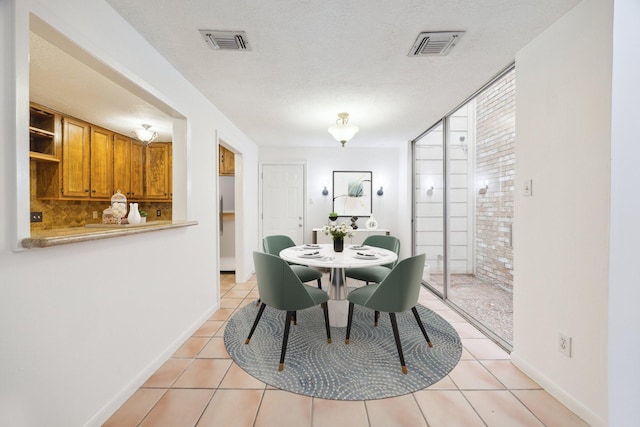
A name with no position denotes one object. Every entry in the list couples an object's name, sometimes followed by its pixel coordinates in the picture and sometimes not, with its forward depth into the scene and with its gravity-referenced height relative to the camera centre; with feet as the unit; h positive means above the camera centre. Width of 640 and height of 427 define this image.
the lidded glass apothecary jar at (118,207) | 5.85 +0.03
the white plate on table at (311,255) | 8.13 -1.40
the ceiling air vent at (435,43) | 5.68 +3.72
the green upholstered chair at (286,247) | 9.39 -1.61
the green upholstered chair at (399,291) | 6.25 -1.92
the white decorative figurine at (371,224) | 15.30 -0.81
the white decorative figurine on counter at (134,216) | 6.13 -0.18
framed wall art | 16.65 +0.91
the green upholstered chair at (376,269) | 9.05 -2.11
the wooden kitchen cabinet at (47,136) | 9.89 +2.66
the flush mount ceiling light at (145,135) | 10.69 +2.98
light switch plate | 5.94 +0.52
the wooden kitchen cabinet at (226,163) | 14.96 +2.58
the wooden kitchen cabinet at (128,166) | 13.08 +2.13
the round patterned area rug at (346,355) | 5.68 -3.68
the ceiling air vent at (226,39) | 5.68 +3.70
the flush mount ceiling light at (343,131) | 9.92 +2.94
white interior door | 16.40 +0.56
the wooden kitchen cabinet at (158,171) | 14.51 +2.03
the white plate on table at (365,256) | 7.96 -1.39
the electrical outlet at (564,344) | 5.06 -2.55
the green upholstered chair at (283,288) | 6.46 -1.93
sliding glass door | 10.55 +0.28
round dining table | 7.41 -1.44
